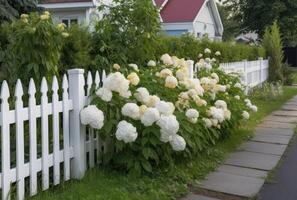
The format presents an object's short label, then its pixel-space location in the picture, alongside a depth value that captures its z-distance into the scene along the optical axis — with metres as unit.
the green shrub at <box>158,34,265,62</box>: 8.35
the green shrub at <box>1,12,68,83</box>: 4.71
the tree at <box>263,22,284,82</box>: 19.56
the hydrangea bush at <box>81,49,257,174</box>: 4.76
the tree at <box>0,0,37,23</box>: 7.70
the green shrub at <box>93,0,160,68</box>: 6.23
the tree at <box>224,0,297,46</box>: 32.34
